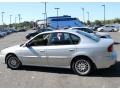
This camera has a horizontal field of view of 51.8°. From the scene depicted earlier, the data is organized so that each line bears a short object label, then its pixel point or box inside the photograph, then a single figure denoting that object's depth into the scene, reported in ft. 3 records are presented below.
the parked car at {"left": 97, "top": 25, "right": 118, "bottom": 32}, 83.24
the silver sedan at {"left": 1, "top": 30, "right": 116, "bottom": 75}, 12.38
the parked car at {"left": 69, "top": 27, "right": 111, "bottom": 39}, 26.48
